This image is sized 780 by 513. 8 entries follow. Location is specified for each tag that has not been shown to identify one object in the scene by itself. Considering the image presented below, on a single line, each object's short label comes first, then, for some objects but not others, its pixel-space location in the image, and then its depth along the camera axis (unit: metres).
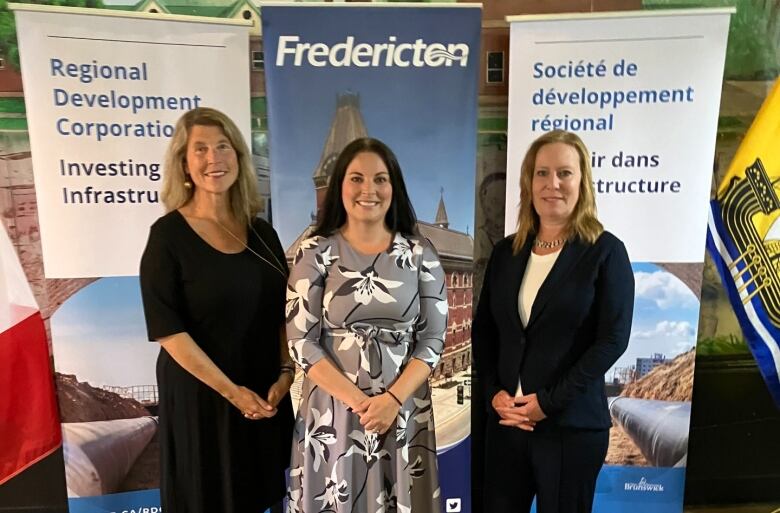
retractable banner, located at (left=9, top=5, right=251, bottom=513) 2.17
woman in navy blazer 1.83
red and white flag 2.46
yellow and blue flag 2.49
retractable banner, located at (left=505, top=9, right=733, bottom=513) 2.27
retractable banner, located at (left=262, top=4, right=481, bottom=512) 2.23
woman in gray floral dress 1.76
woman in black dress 1.83
